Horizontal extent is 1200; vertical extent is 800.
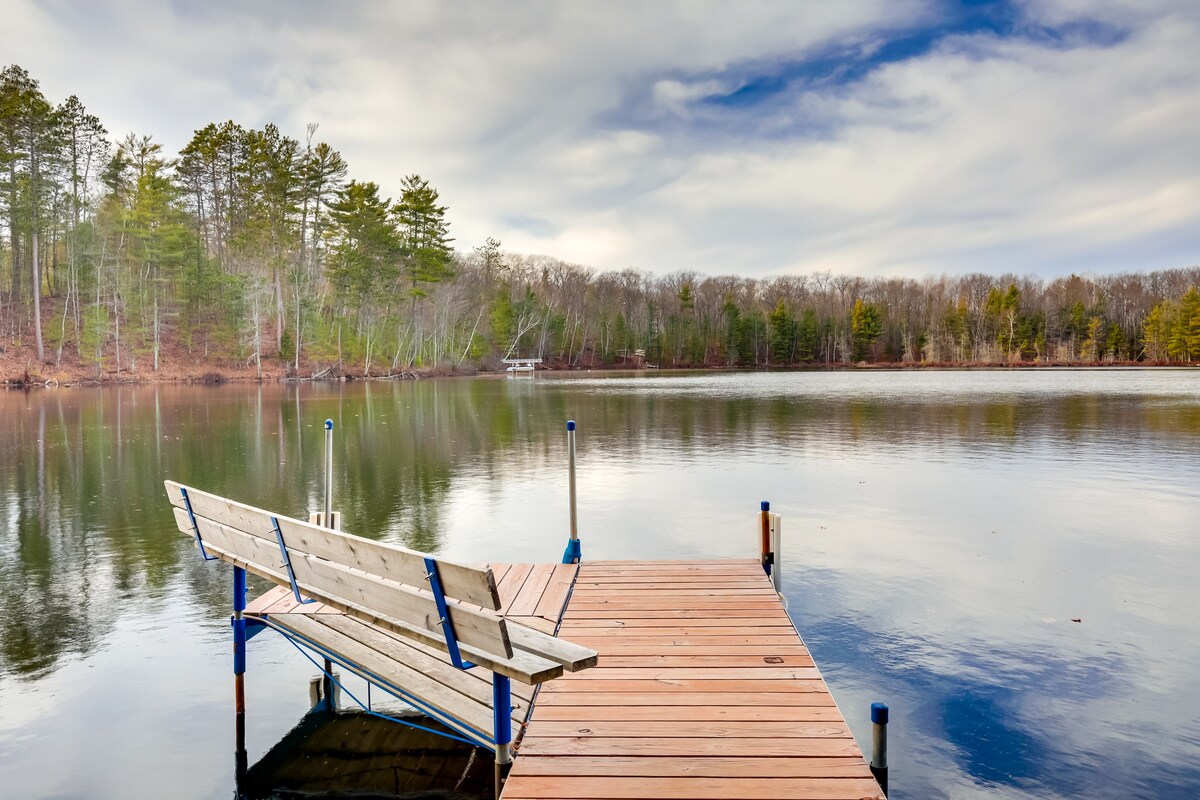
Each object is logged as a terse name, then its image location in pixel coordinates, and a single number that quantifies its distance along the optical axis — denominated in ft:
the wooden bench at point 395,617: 10.01
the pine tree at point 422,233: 211.61
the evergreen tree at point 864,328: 350.02
